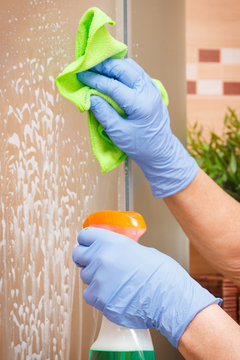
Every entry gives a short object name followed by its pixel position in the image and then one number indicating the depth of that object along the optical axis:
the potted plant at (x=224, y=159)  1.78
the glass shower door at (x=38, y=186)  0.84
